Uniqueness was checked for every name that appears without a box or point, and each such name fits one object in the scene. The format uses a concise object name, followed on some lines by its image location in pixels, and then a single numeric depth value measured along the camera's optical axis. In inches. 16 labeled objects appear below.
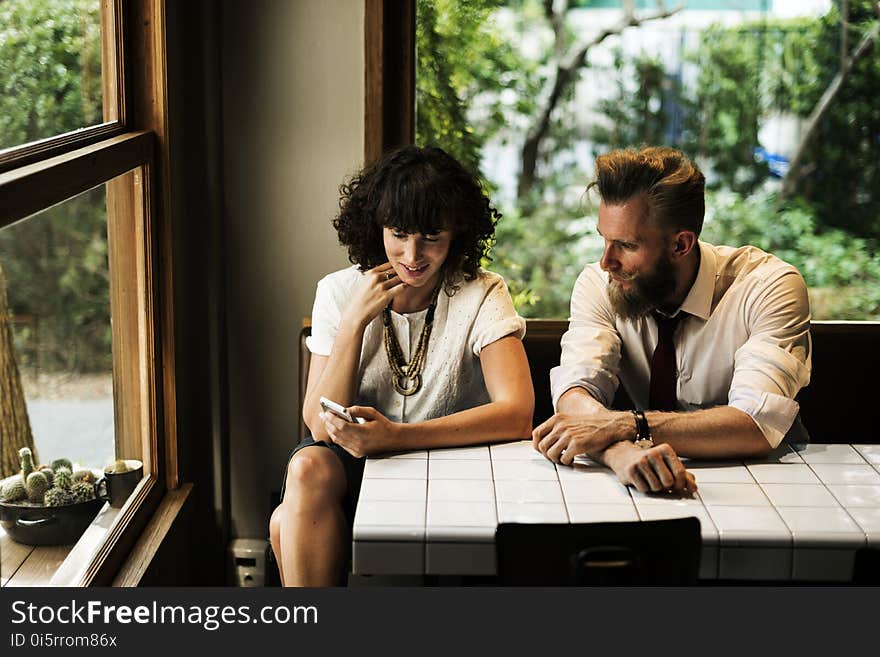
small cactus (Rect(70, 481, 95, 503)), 86.1
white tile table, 64.9
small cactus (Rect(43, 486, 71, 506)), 79.1
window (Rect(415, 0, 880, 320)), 123.6
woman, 86.9
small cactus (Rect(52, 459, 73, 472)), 80.9
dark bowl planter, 72.6
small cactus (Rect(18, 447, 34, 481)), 73.1
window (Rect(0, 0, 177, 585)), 73.4
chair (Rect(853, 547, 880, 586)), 65.2
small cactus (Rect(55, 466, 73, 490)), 81.9
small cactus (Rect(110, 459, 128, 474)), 96.2
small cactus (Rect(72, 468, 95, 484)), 86.9
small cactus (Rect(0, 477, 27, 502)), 71.5
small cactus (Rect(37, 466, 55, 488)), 78.2
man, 89.0
